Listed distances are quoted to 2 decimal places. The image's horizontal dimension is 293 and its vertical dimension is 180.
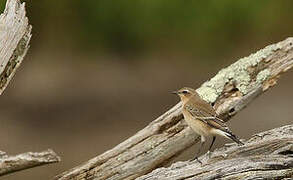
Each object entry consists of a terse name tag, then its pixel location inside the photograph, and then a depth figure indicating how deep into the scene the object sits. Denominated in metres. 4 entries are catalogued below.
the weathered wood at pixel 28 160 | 12.26
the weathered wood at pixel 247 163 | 12.49
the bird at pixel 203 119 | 13.62
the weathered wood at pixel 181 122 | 13.46
